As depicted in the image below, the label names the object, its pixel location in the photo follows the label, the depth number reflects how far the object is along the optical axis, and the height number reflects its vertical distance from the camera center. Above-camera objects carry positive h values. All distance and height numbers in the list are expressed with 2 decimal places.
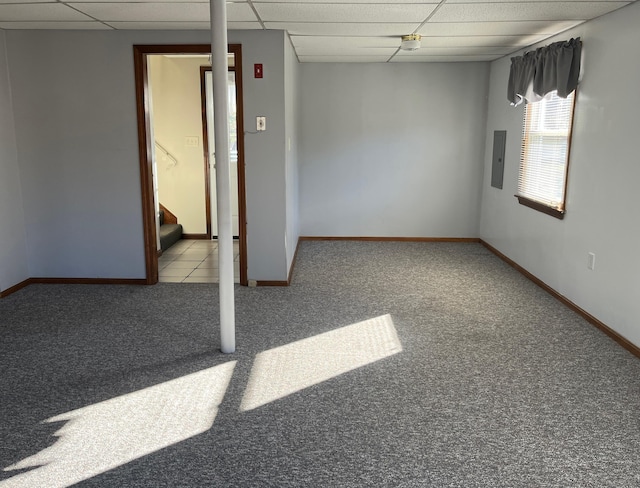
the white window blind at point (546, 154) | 4.42 -0.13
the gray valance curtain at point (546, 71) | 4.07 +0.56
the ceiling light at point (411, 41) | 4.50 +0.81
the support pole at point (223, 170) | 2.97 -0.19
